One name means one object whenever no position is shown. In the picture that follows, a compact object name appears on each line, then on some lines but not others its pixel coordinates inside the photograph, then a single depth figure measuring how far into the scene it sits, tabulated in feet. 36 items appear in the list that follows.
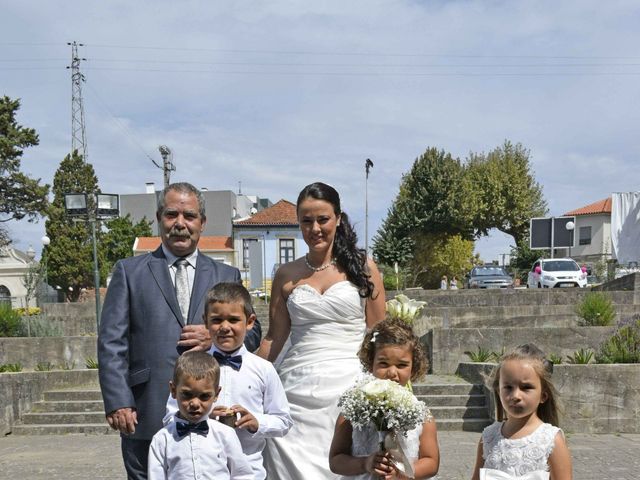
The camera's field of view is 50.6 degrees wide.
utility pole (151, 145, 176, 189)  91.66
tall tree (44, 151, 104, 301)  152.05
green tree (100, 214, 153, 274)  170.81
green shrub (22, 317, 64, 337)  50.24
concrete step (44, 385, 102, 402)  37.19
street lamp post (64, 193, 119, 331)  55.93
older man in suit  11.34
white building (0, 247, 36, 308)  169.48
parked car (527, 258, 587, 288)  88.43
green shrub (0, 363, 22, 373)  39.64
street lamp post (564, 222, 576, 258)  80.58
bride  13.80
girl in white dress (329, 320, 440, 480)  10.16
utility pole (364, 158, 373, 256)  106.42
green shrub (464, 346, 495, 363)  39.06
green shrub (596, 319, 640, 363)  32.91
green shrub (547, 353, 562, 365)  34.85
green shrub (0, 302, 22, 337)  48.96
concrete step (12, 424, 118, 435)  34.65
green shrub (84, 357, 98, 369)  42.14
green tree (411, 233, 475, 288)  153.48
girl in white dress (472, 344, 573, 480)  9.90
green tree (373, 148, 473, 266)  153.28
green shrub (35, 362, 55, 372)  41.75
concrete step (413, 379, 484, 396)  35.27
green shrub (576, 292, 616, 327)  43.39
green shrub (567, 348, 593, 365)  33.73
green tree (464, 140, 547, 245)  161.27
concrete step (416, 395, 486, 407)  34.63
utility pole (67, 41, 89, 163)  161.58
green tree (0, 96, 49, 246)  128.57
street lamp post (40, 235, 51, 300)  73.73
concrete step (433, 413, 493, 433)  32.89
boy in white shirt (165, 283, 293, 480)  10.83
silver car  98.12
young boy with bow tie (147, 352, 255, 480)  9.82
